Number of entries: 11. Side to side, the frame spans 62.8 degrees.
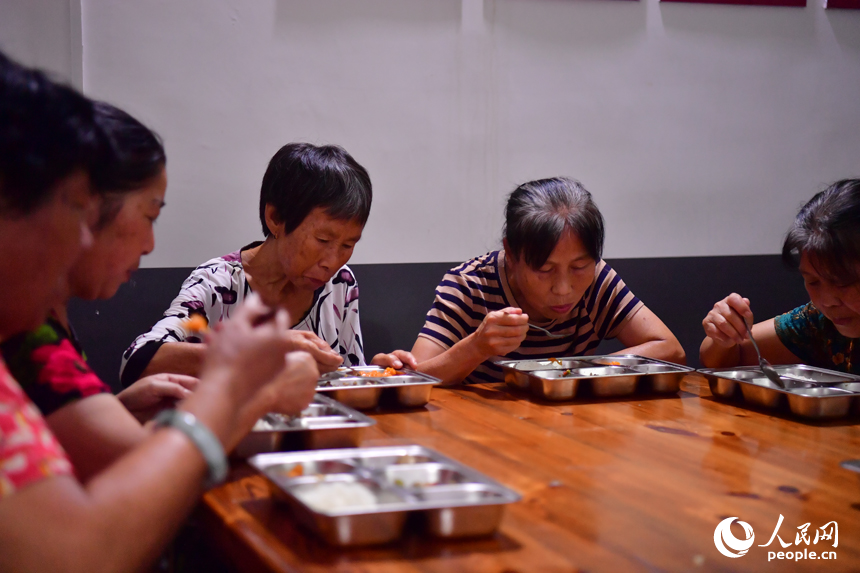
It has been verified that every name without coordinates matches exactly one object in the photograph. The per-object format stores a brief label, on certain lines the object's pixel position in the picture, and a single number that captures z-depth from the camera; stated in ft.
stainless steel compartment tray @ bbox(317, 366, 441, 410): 5.60
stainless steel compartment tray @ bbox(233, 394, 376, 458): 4.23
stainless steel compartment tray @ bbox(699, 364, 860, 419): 5.41
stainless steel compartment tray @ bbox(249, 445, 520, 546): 2.98
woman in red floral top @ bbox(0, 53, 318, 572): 2.54
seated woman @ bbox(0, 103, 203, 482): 3.50
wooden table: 3.00
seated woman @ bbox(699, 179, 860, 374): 5.98
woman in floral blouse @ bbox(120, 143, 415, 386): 7.20
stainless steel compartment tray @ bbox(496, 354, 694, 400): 6.06
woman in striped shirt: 6.80
